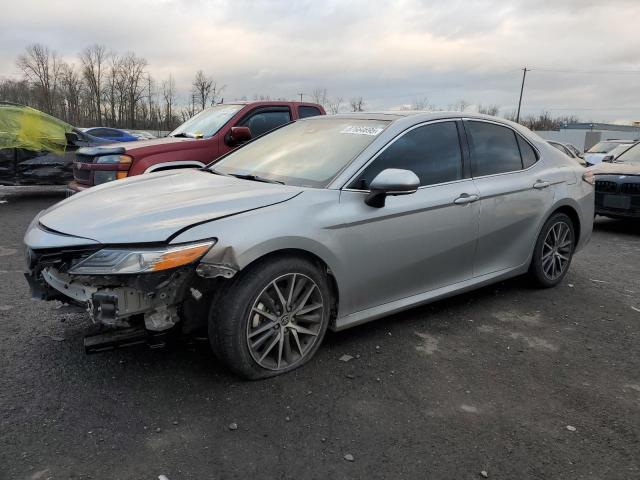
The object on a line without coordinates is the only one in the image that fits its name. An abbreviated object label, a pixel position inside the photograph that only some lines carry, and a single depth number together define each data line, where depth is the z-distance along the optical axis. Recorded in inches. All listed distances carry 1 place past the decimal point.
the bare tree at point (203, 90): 2341.3
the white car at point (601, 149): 690.1
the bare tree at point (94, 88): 2444.6
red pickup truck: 251.4
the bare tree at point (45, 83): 2322.0
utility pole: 2377.0
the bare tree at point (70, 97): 2406.5
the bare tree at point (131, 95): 2492.6
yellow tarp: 366.0
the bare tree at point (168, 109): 2571.4
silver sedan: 108.3
